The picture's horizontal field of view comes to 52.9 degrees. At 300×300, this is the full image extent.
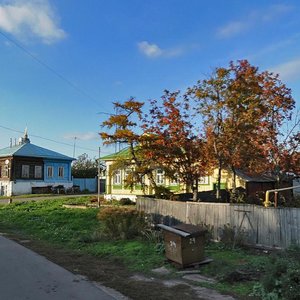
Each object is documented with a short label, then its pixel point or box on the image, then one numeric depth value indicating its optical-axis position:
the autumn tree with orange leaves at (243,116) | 14.98
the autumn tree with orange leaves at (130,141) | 15.39
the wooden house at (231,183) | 19.35
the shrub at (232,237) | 9.16
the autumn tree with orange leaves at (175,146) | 14.75
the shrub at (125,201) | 21.14
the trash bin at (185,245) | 7.15
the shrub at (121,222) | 10.30
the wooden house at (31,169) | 34.83
